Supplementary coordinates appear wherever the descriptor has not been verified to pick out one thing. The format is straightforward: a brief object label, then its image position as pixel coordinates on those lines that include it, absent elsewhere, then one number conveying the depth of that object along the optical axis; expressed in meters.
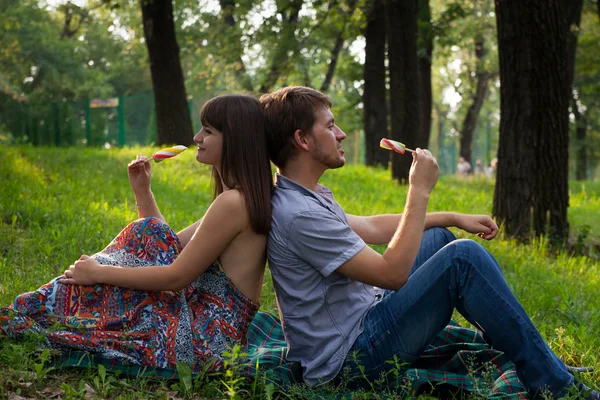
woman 3.22
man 3.15
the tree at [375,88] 16.78
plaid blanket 3.33
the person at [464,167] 29.75
